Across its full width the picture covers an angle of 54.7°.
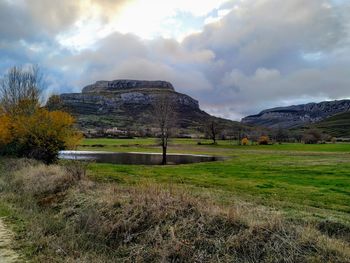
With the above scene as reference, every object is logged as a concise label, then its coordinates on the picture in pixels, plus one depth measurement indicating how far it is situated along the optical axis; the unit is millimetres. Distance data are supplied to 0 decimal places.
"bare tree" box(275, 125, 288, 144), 169162
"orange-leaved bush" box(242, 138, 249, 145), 135862
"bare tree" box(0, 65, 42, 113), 57031
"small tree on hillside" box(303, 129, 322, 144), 152500
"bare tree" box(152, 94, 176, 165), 61156
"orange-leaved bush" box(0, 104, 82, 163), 38469
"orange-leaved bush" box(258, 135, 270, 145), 137262
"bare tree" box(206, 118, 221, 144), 134125
